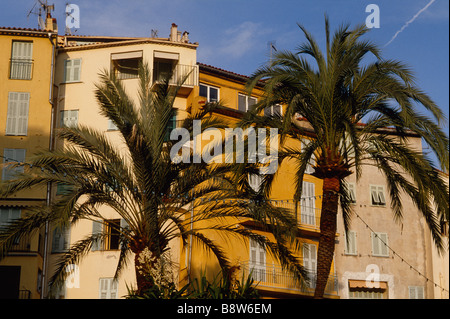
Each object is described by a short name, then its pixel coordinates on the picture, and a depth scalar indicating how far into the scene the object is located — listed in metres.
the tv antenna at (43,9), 41.55
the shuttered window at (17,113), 37.78
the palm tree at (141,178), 20.72
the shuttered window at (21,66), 38.41
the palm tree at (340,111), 21.80
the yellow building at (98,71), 36.56
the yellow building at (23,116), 35.38
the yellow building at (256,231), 34.31
